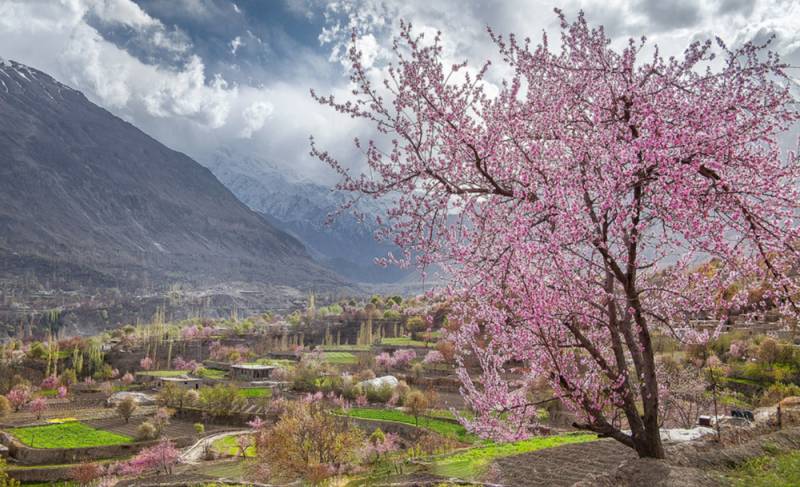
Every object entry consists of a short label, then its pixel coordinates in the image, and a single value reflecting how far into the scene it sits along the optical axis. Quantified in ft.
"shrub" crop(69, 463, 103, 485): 101.91
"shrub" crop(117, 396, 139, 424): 148.39
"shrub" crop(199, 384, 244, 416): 153.38
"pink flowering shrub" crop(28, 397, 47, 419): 155.12
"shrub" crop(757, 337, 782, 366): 106.22
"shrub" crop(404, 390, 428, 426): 126.21
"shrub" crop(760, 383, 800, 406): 86.33
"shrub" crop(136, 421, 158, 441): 126.52
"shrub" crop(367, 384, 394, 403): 158.40
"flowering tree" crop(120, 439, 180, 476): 104.88
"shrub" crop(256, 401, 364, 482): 79.36
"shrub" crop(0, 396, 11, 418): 153.28
